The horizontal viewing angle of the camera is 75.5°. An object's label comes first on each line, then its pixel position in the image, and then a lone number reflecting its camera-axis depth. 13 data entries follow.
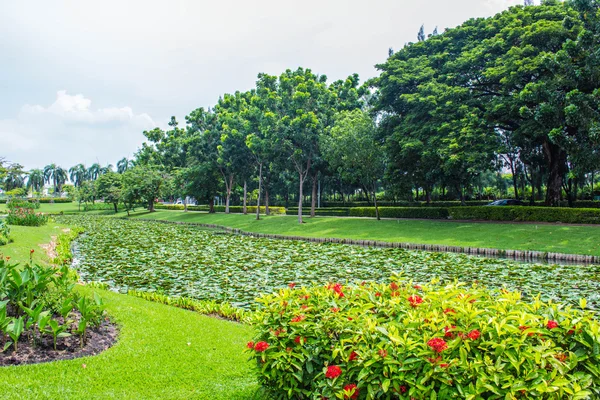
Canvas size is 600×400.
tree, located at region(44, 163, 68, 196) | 117.06
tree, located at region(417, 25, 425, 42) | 51.06
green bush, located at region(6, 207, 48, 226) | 24.89
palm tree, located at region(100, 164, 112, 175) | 120.77
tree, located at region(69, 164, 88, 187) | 125.62
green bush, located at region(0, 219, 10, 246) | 14.79
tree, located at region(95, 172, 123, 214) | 56.12
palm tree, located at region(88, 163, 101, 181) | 125.94
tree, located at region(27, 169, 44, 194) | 101.90
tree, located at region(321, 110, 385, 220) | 28.17
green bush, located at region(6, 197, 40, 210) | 27.28
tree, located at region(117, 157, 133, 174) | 132.25
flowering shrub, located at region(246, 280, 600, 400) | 2.66
